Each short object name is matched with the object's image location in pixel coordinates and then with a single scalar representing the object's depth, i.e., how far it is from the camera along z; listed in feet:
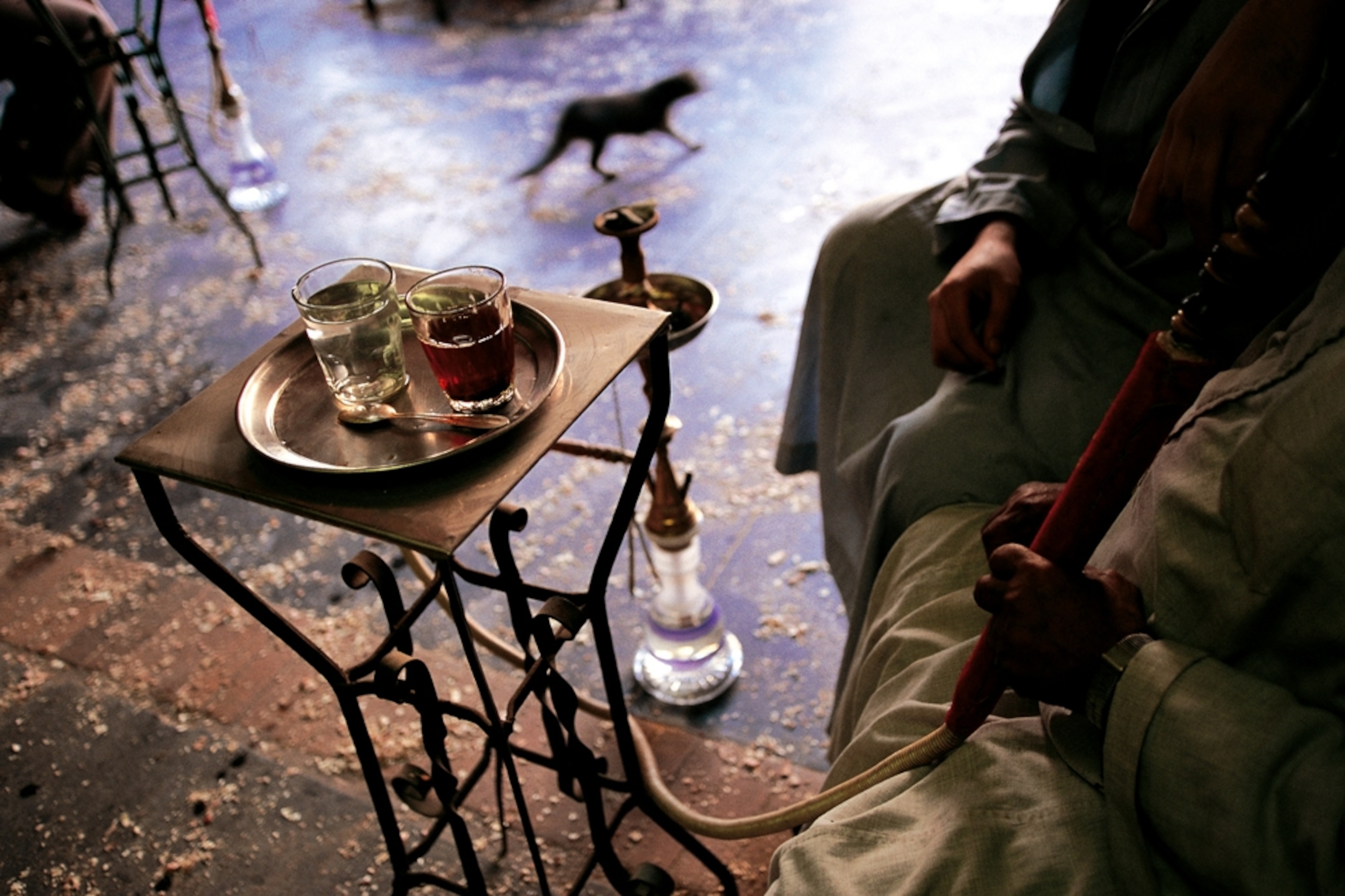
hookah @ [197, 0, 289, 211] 10.61
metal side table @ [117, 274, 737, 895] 2.59
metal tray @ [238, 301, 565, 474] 2.73
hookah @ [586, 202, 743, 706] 4.36
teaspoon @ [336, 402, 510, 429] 2.76
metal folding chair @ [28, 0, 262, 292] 8.84
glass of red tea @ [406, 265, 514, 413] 2.75
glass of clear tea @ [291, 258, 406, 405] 2.89
